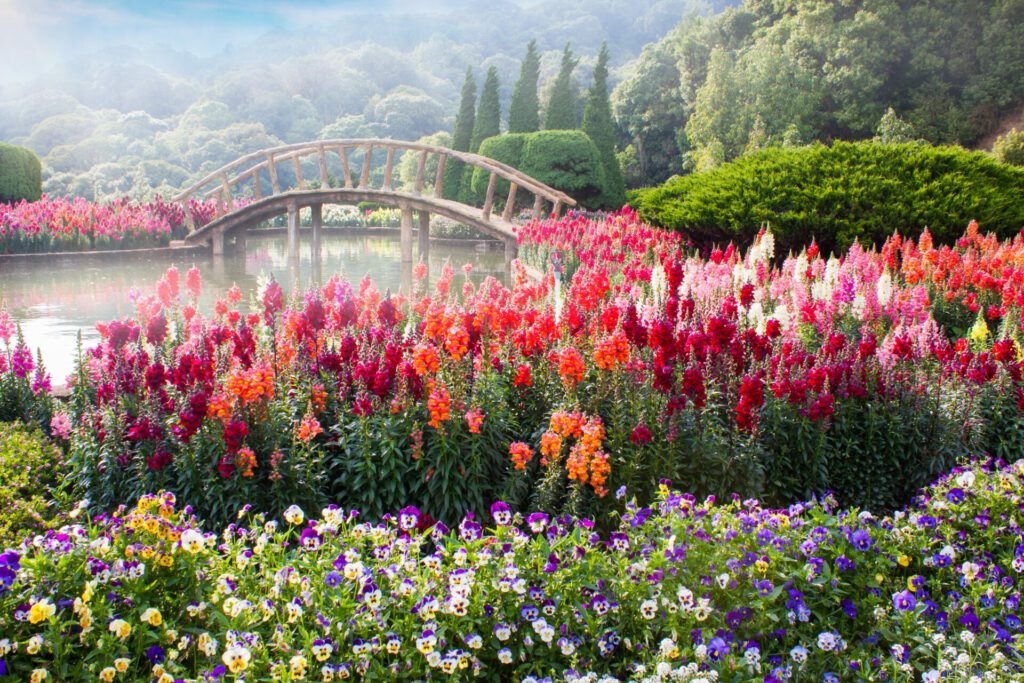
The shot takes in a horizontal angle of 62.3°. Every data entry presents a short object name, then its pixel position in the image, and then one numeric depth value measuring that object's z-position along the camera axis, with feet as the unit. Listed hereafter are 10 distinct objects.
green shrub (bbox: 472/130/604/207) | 73.77
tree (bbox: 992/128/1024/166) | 62.03
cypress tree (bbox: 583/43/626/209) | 83.20
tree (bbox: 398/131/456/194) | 111.14
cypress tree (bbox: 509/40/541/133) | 94.58
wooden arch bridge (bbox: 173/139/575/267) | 47.19
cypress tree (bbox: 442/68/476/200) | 96.99
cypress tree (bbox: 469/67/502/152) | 93.66
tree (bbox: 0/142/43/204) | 65.31
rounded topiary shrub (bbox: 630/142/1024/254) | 31.78
